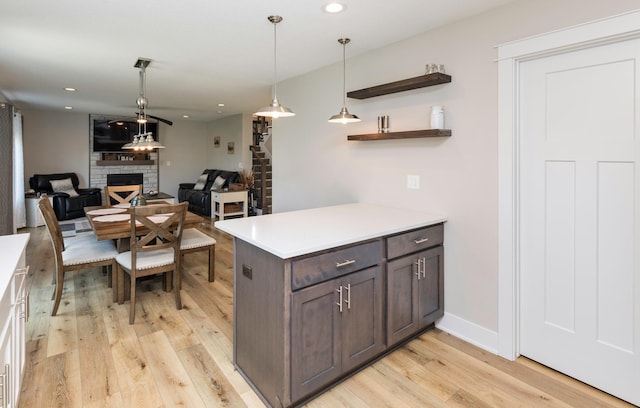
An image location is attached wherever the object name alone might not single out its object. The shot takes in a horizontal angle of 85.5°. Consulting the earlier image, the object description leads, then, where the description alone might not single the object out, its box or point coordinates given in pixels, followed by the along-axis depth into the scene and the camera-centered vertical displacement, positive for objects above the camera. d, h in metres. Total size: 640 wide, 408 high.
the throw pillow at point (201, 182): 8.77 +0.30
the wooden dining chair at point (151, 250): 2.89 -0.51
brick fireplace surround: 8.41 +0.64
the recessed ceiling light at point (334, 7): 2.26 +1.24
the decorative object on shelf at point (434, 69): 2.53 +0.90
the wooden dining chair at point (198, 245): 3.49 -0.52
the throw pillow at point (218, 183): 8.00 +0.25
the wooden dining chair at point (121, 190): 4.88 +0.02
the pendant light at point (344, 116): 2.71 +0.60
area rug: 6.00 -0.60
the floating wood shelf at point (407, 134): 2.51 +0.45
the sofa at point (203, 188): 7.92 +0.14
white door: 1.87 -0.14
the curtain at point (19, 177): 6.03 +0.32
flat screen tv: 8.34 +1.50
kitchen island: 1.75 -0.59
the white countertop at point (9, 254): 1.41 -0.29
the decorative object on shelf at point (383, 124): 2.96 +0.59
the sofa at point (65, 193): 6.99 +0.04
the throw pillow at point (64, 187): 7.36 +0.17
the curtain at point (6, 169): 4.50 +0.35
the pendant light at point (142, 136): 3.67 +0.73
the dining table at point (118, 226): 3.03 -0.30
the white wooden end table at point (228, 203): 7.16 -0.21
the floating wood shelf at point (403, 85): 2.49 +0.83
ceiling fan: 3.60 +1.38
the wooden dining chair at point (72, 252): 2.91 -0.53
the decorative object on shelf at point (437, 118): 2.55 +0.55
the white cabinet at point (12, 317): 1.33 -0.56
